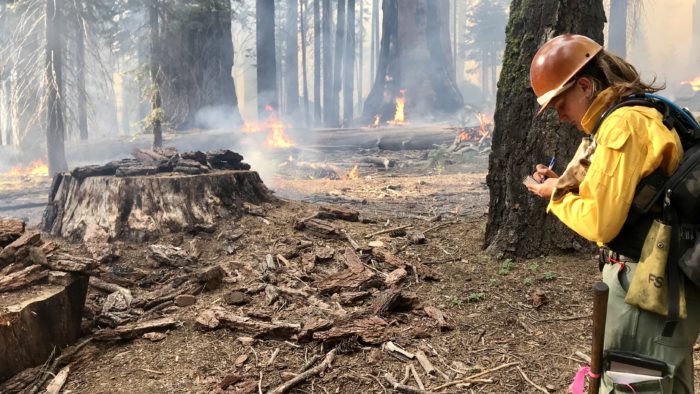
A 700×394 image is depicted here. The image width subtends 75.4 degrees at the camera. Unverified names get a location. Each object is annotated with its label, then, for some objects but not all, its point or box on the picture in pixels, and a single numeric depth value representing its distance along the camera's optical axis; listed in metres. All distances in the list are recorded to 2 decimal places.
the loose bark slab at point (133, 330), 3.53
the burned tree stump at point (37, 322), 2.93
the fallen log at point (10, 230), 3.73
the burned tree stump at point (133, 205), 5.60
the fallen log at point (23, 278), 3.23
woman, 1.62
